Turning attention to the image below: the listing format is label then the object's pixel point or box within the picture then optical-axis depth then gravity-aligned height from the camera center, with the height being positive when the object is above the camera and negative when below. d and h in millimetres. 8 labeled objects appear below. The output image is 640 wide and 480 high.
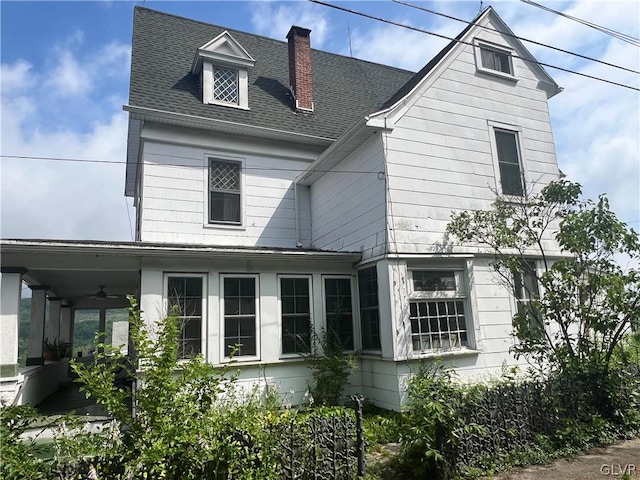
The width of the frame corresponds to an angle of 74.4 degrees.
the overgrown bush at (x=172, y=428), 3816 -955
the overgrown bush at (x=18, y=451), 3398 -984
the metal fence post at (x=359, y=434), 4977 -1356
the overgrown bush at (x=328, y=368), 8531 -1000
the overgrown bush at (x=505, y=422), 5035 -1489
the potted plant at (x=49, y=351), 11638 -521
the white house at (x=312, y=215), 8477 +2620
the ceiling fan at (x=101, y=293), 12602 +1094
